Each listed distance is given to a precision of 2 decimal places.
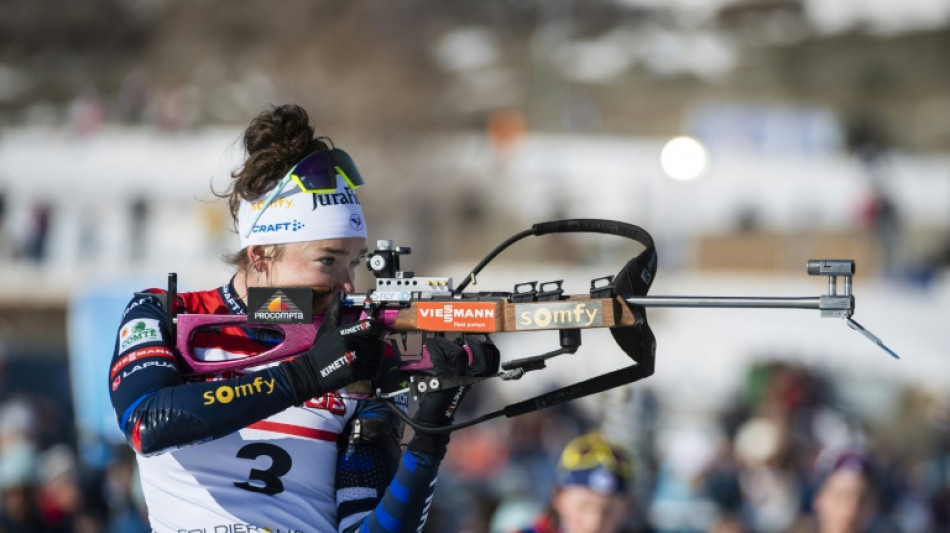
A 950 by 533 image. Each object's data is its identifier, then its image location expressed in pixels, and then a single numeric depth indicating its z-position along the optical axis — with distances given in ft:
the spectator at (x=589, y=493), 42.04
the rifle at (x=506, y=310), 23.07
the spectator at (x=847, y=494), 47.03
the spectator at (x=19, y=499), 66.59
